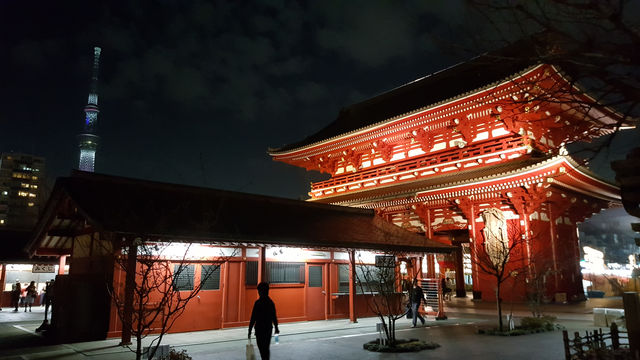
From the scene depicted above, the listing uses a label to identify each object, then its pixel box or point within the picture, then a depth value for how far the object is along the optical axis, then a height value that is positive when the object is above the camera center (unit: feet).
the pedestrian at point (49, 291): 53.78 -3.73
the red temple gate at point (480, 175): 62.39 +14.05
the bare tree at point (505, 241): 63.46 +3.49
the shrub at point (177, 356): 27.94 -5.91
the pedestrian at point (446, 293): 82.25 -5.60
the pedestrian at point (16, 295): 80.31 -5.99
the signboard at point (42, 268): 92.43 -0.99
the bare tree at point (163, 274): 42.09 -1.31
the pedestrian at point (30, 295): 81.00 -5.98
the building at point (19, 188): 313.94 +55.93
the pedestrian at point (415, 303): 51.21 -4.51
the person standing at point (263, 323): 27.32 -3.69
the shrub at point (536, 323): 46.03 -6.26
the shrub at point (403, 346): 35.37 -6.73
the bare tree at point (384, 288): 59.21 -3.80
